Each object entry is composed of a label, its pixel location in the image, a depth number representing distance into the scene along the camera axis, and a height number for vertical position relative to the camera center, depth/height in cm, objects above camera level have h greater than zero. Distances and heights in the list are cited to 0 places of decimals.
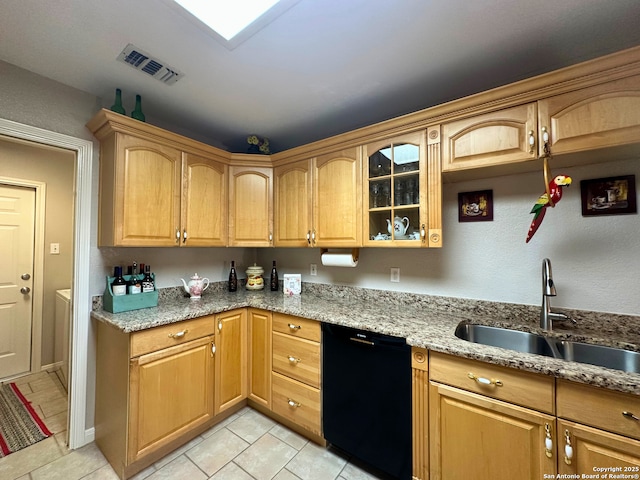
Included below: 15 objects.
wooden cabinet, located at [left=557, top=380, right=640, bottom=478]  92 -69
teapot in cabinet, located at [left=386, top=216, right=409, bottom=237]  173 +12
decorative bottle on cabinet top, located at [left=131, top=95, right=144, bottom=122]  177 +91
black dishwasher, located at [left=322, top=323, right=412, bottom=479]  138 -88
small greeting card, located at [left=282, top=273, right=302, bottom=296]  241 -36
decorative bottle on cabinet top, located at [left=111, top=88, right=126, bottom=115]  171 +93
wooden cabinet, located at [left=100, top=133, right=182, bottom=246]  167 +36
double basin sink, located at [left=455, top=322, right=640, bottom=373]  123 -54
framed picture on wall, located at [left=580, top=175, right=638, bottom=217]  135 +25
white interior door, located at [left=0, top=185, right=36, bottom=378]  256 -30
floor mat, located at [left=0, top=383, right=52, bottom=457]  172 -130
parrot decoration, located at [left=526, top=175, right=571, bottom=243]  125 +23
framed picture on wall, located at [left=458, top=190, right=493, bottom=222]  170 +25
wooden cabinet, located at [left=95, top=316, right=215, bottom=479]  148 -90
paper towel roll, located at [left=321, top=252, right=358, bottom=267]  207 -12
